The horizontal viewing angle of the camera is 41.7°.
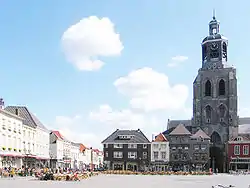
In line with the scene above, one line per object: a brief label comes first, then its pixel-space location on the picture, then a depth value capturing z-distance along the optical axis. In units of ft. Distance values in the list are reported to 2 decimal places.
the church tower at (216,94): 267.15
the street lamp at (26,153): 167.61
